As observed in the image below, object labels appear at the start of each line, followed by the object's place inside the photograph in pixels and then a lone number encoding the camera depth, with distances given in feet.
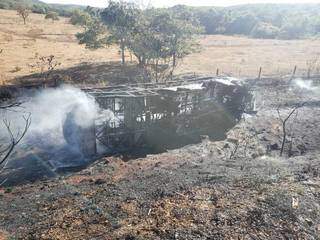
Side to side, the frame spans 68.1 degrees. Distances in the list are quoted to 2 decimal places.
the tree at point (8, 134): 35.77
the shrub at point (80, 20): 97.88
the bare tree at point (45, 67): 62.47
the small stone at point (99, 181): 27.41
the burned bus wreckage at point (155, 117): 36.42
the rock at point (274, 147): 37.29
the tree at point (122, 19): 60.13
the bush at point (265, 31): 155.89
